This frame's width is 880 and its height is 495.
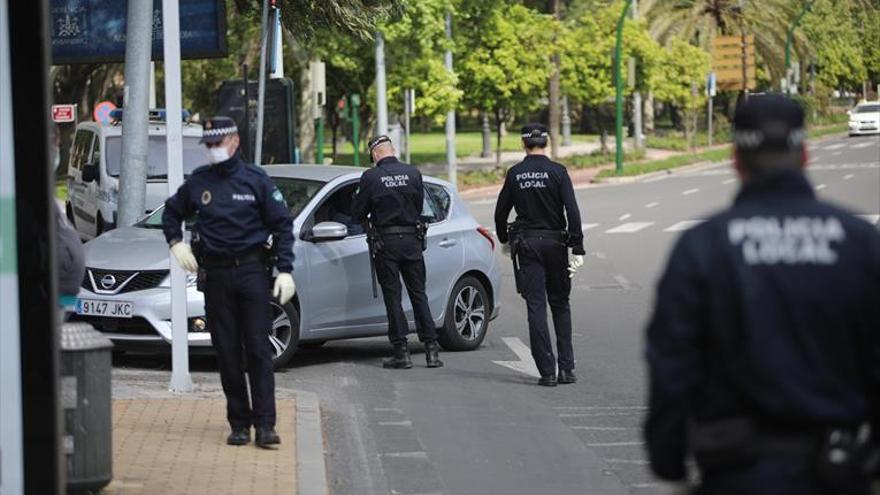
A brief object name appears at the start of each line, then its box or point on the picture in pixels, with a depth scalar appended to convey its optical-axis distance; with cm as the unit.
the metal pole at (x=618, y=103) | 4541
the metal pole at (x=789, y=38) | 6838
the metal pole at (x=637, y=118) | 5635
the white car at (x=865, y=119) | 7838
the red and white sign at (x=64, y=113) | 3172
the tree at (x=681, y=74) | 5888
